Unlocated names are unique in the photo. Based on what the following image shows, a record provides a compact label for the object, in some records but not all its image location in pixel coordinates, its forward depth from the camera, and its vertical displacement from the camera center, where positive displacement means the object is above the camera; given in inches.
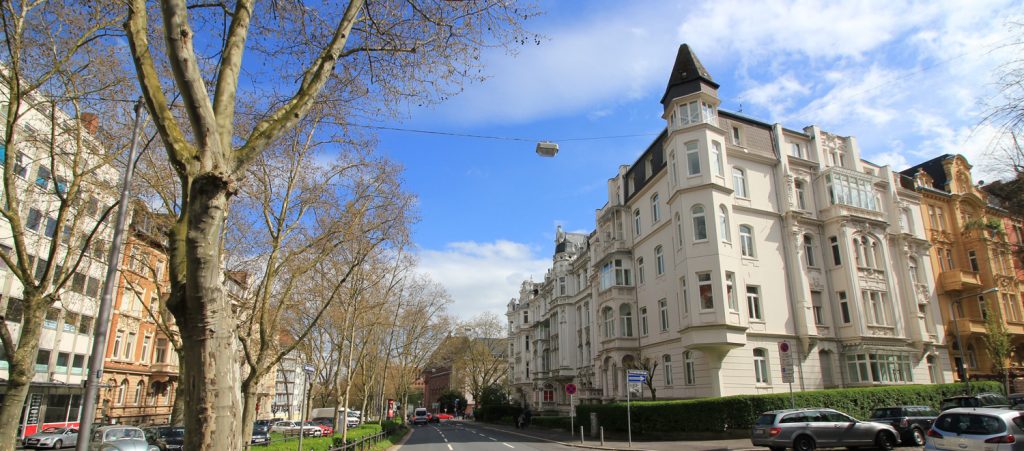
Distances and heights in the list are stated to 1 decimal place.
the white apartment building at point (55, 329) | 1154.0 +120.6
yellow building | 1369.3 +276.6
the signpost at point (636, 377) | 902.2 -4.9
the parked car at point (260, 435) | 1299.2 -136.3
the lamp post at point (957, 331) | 1115.5 +89.1
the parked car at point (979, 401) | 799.6 -43.4
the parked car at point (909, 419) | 748.6 -65.3
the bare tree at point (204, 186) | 204.8 +72.0
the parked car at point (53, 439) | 1014.0 -108.5
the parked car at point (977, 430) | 445.9 -48.9
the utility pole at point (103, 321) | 403.2 +44.6
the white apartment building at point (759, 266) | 1082.1 +227.4
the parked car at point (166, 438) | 953.9 -103.9
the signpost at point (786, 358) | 732.0 +21.6
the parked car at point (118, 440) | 783.9 -87.9
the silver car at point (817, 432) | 664.4 -70.7
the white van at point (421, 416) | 2768.2 -200.9
